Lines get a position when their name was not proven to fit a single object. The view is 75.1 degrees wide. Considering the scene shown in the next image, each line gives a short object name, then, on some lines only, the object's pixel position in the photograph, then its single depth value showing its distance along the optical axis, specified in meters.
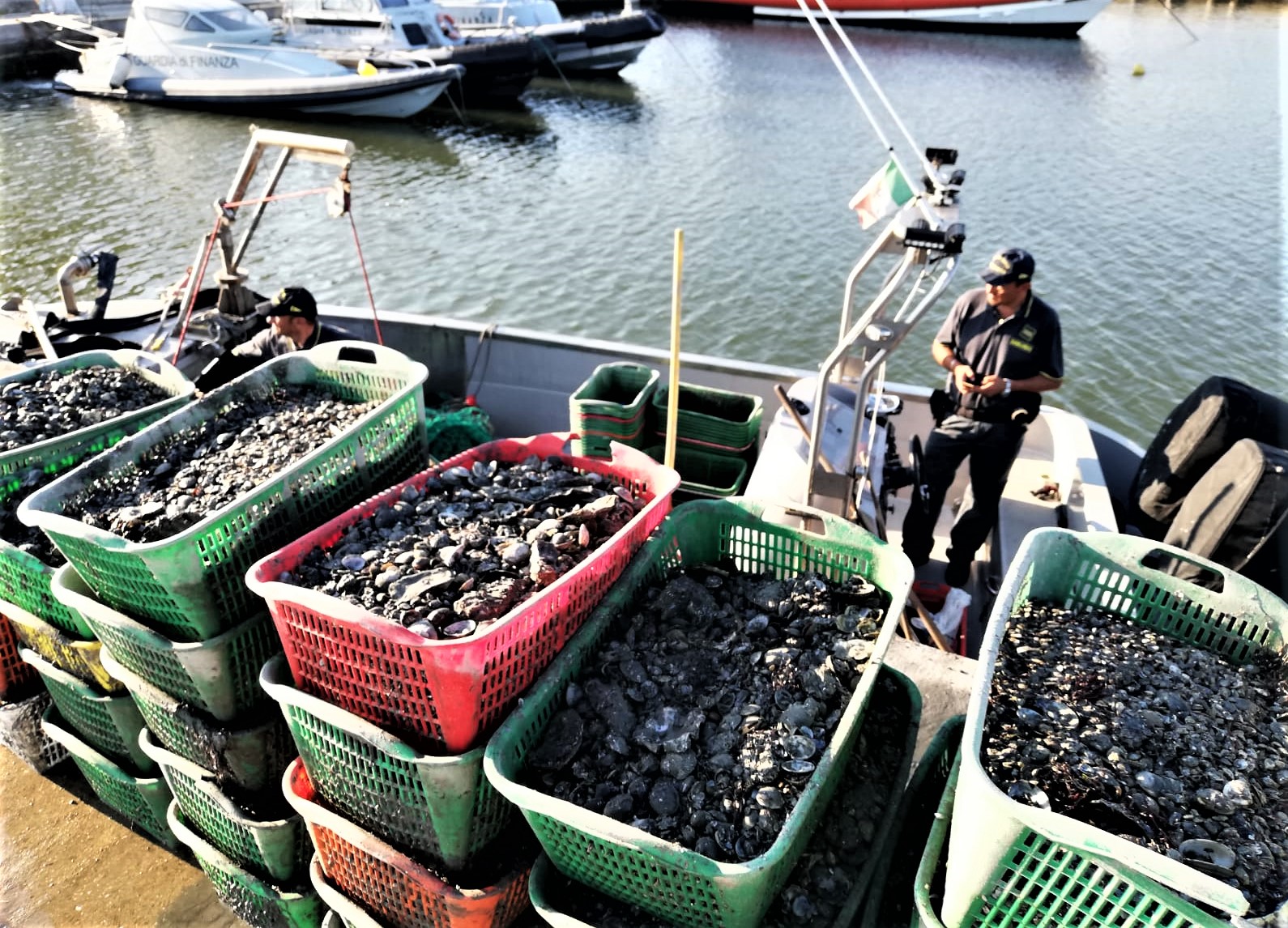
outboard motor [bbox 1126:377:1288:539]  3.67
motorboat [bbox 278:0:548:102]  17.84
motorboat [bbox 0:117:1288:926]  3.02
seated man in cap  3.97
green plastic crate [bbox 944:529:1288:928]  1.41
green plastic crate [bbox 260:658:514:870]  1.95
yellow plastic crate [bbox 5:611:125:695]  2.82
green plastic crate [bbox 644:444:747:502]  4.38
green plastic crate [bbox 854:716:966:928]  1.95
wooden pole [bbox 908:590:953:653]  3.15
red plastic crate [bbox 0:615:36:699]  3.24
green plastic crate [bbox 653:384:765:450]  4.35
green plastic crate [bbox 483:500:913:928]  1.67
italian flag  3.03
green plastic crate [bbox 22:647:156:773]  2.90
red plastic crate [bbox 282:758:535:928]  2.04
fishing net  4.38
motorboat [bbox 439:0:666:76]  19.45
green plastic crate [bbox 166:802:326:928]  2.65
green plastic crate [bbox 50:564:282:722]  2.38
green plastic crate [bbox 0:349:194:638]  2.80
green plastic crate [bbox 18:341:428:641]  2.28
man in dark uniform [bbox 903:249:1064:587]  3.59
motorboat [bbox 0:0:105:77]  21.22
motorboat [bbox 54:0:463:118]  16.56
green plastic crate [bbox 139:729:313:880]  2.56
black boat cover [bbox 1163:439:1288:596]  3.12
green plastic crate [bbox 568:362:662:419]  4.18
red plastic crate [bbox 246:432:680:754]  1.88
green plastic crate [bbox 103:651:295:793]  2.50
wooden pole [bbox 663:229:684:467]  2.99
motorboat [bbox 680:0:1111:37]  25.34
